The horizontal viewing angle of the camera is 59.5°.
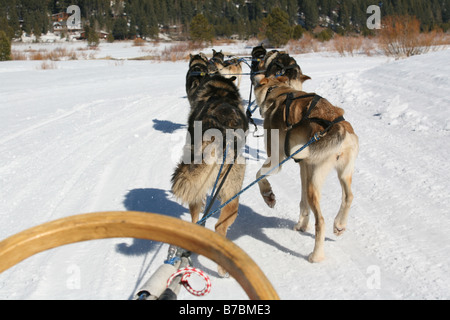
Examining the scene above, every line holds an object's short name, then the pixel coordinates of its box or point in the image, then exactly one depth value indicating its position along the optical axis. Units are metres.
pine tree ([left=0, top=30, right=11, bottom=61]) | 20.02
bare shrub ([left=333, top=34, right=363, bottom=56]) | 24.32
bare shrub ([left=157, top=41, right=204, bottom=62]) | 22.19
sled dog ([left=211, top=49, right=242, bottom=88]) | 8.52
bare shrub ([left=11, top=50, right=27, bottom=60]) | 21.09
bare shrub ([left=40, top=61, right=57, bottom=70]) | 16.62
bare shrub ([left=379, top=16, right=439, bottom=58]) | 16.12
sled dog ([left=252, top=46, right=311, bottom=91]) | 5.59
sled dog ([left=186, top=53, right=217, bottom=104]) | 5.76
